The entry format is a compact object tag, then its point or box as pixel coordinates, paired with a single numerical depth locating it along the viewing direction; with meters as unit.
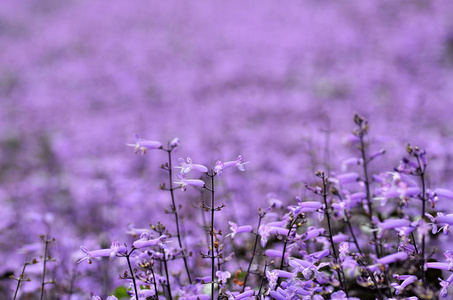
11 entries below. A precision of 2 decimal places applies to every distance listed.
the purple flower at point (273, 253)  4.84
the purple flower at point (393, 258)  4.00
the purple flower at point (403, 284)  4.02
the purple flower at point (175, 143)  5.07
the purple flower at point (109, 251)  4.36
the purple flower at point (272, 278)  4.36
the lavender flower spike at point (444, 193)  4.36
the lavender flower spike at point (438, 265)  4.39
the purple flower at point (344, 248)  4.28
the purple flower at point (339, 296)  4.26
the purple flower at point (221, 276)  4.54
